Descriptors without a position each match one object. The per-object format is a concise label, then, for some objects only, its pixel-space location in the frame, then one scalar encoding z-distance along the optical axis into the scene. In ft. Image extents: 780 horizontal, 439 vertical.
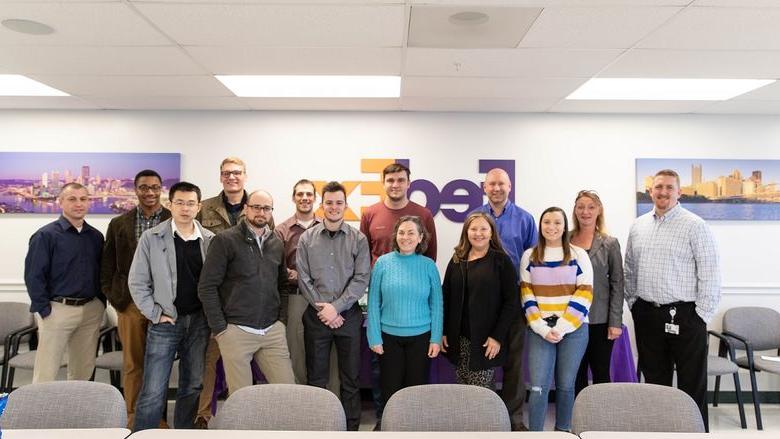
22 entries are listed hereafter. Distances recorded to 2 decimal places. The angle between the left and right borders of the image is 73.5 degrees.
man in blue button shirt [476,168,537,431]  11.27
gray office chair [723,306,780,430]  14.94
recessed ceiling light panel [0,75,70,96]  13.16
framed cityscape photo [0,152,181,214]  15.87
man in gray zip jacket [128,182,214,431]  10.57
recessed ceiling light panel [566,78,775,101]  13.01
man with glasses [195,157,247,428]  12.37
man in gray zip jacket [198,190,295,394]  10.39
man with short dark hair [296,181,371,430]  10.89
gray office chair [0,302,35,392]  14.76
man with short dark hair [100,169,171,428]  11.63
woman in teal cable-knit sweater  10.49
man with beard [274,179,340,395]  11.85
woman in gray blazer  11.25
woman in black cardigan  10.49
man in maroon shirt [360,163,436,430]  12.19
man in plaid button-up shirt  10.81
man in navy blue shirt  11.89
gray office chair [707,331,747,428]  13.04
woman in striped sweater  10.43
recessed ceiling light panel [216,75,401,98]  13.01
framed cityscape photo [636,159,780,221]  16.01
